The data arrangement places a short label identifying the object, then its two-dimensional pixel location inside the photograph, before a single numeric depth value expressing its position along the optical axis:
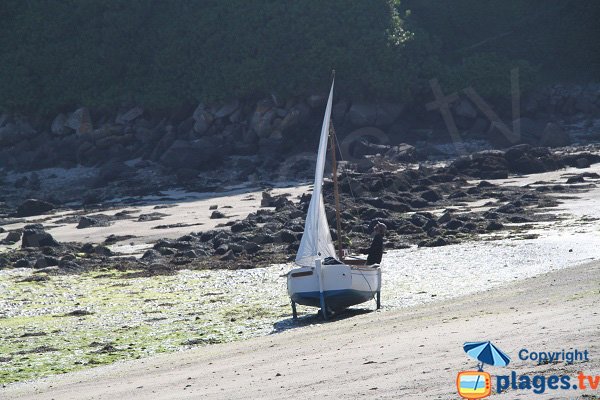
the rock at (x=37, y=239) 32.34
